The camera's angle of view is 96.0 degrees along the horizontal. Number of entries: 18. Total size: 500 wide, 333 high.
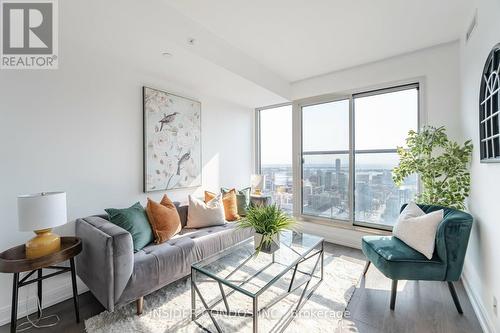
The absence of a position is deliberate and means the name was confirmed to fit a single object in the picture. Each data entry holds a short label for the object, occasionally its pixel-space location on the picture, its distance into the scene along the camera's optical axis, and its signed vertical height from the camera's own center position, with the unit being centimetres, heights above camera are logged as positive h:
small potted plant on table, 195 -51
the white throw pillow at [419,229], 192 -57
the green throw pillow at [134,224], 211 -55
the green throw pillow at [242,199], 336 -50
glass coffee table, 165 -83
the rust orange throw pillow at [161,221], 231 -58
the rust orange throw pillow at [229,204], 315 -54
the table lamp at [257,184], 390 -31
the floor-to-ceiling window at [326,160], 362 +11
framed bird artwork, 280 +35
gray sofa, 170 -81
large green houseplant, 229 -1
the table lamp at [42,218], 158 -37
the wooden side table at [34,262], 152 -67
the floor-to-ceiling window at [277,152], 436 +29
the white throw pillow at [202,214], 279 -61
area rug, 172 -123
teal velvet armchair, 181 -78
